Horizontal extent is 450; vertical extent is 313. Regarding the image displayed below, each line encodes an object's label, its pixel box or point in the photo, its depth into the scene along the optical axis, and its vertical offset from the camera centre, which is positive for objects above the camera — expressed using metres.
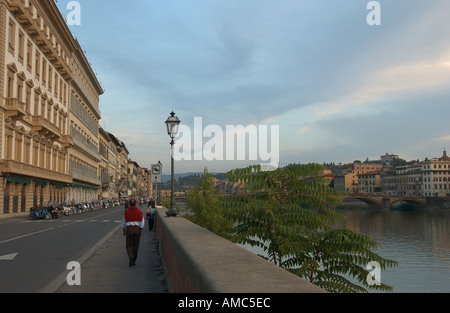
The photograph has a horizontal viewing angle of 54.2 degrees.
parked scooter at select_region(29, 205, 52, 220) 34.62 -2.27
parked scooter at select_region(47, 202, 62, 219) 36.56 -2.18
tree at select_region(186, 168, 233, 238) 22.88 -1.16
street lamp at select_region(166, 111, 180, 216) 17.80 +2.44
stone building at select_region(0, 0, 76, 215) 34.88 +7.70
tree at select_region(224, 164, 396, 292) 6.30 -0.55
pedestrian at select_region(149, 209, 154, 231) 22.97 -1.76
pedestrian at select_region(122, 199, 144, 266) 10.15 -1.01
